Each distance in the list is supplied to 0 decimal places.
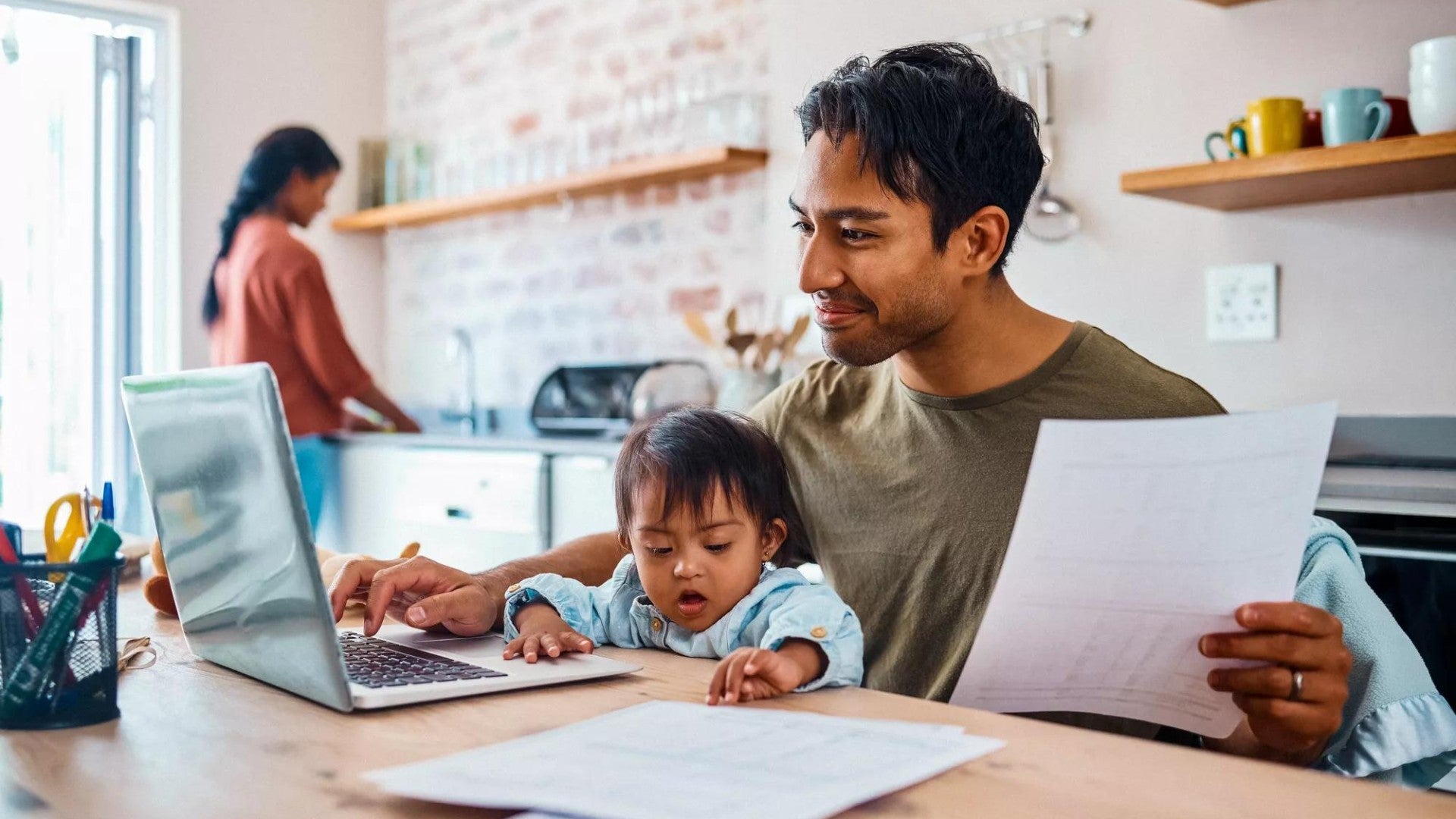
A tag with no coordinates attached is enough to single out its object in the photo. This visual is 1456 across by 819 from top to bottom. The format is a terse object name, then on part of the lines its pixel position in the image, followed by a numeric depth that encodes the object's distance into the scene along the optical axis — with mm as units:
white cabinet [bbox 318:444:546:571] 3363
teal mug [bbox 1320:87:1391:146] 2148
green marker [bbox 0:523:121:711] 909
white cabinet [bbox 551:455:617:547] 3100
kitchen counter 3137
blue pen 1026
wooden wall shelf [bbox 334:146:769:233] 3543
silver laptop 888
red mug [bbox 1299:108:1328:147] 2254
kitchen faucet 4523
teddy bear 1381
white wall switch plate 2498
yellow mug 2238
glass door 4449
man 1453
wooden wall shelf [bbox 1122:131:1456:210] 2068
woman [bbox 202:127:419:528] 3705
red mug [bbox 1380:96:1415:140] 2184
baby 1137
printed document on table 709
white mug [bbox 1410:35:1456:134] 2049
